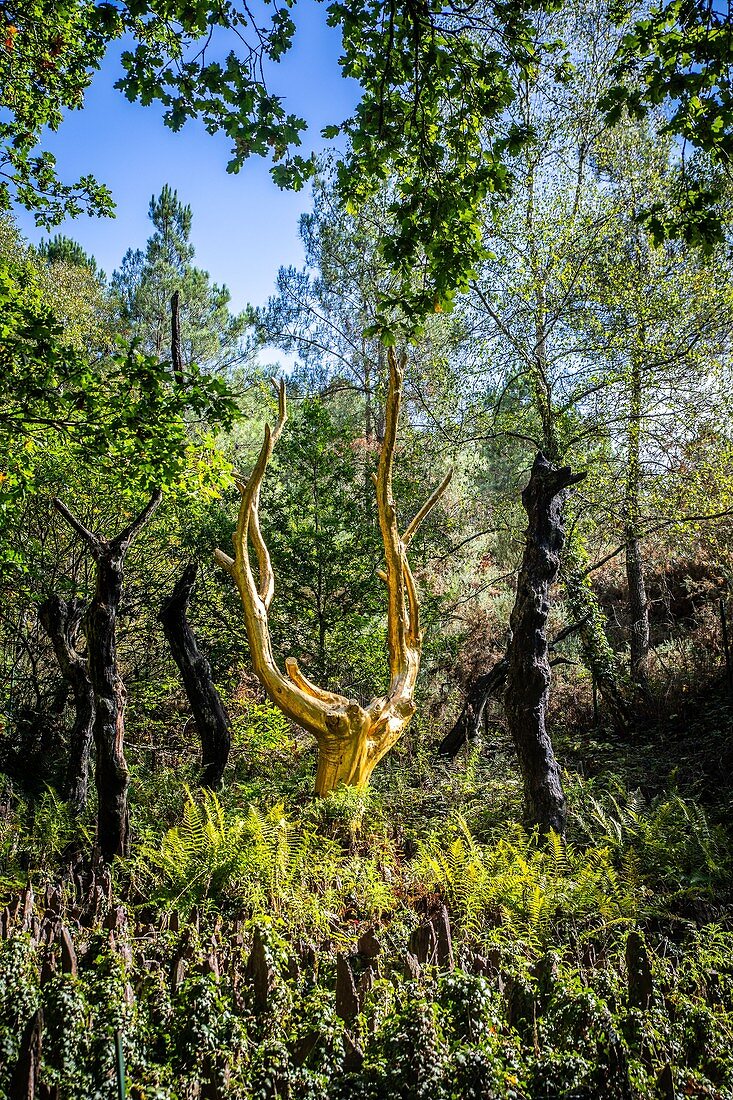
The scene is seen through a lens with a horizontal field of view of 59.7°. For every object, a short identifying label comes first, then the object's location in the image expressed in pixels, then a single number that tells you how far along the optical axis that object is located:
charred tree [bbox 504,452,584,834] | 5.54
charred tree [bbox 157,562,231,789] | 6.95
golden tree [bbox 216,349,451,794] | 6.28
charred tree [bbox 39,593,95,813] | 6.71
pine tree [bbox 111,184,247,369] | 17.44
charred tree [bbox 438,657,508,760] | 8.91
